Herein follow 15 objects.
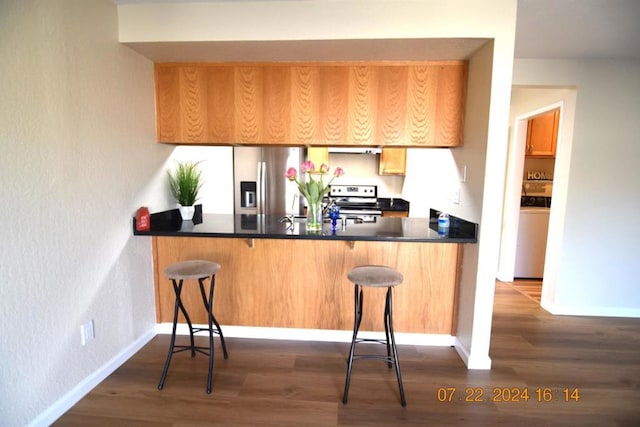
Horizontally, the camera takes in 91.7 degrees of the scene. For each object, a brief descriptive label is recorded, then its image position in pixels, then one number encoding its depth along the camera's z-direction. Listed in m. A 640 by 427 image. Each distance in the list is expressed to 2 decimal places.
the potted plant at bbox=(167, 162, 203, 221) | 2.60
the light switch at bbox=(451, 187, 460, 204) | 2.40
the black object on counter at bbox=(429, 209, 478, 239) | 2.11
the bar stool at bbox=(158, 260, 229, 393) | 1.90
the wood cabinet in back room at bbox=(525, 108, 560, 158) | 4.23
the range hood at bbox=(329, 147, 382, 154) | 4.21
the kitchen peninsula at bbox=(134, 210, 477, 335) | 2.38
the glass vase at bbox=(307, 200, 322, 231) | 2.34
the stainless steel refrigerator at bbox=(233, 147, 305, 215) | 3.55
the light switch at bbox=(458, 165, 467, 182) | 2.28
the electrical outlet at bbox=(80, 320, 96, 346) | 1.81
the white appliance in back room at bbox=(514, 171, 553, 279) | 4.02
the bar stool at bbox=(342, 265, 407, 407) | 1.80
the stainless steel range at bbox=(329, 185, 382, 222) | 4.41
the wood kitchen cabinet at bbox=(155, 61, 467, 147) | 2.30
